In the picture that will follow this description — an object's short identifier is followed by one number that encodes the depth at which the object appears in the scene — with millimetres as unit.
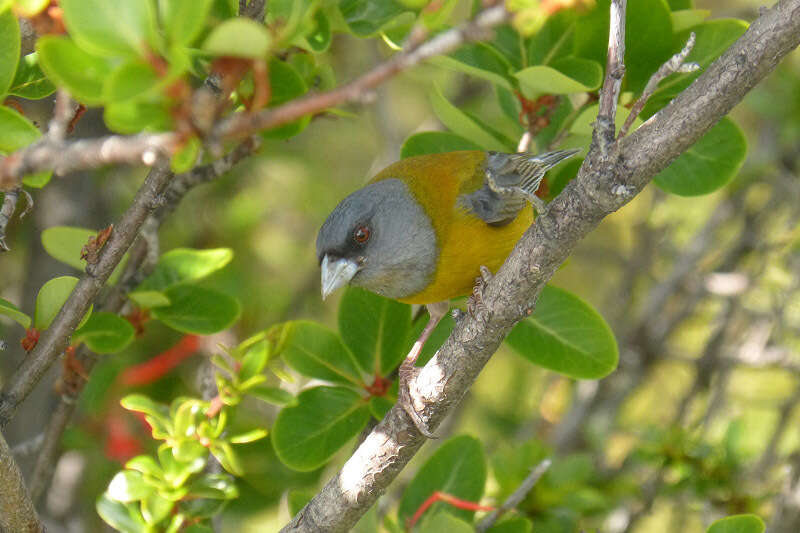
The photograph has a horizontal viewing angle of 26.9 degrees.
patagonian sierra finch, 5922
